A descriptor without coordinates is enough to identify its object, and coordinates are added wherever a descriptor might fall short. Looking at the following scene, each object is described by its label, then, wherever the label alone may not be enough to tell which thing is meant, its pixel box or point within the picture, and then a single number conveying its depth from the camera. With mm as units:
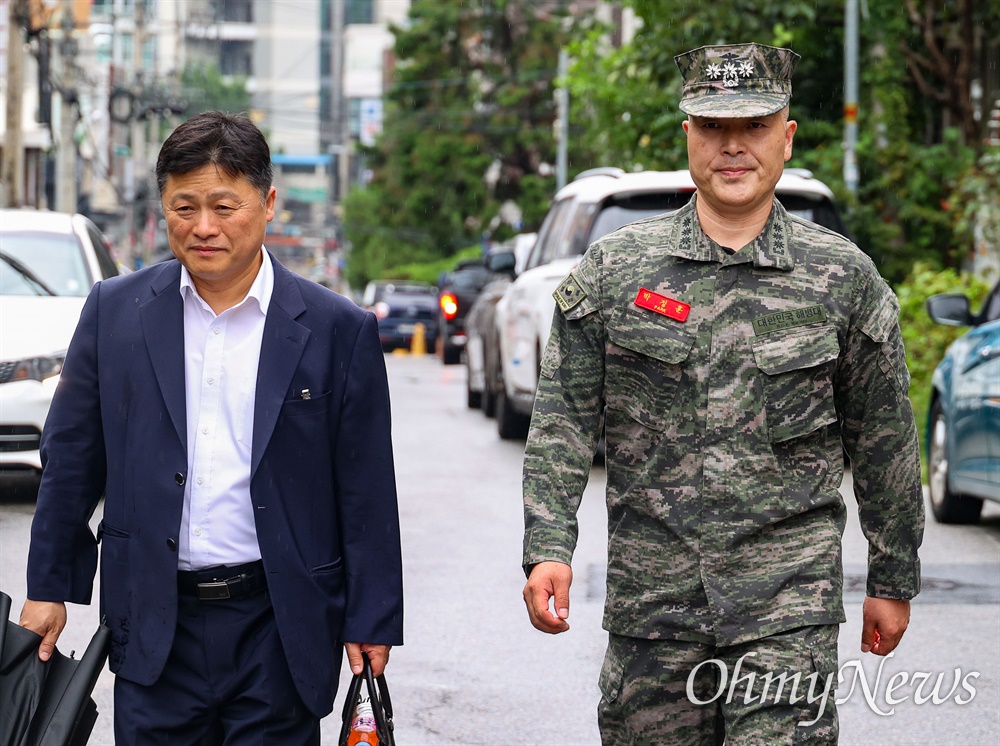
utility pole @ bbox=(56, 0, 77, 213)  33500
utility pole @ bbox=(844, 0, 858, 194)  20109
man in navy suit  3645
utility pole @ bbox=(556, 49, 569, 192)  46719
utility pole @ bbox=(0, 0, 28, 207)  27125
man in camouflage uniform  3666
